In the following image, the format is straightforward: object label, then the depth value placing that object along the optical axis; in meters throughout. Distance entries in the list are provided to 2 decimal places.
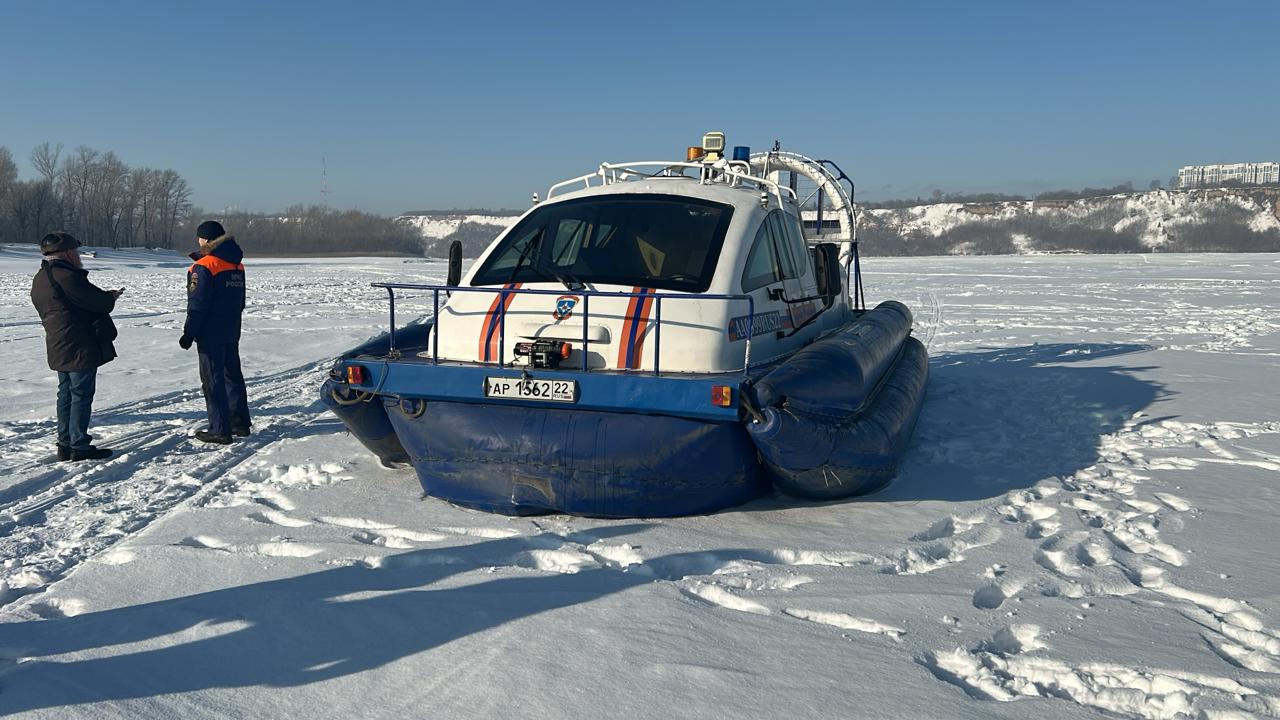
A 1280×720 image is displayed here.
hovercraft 4.95
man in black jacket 6.41
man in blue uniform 7.05
